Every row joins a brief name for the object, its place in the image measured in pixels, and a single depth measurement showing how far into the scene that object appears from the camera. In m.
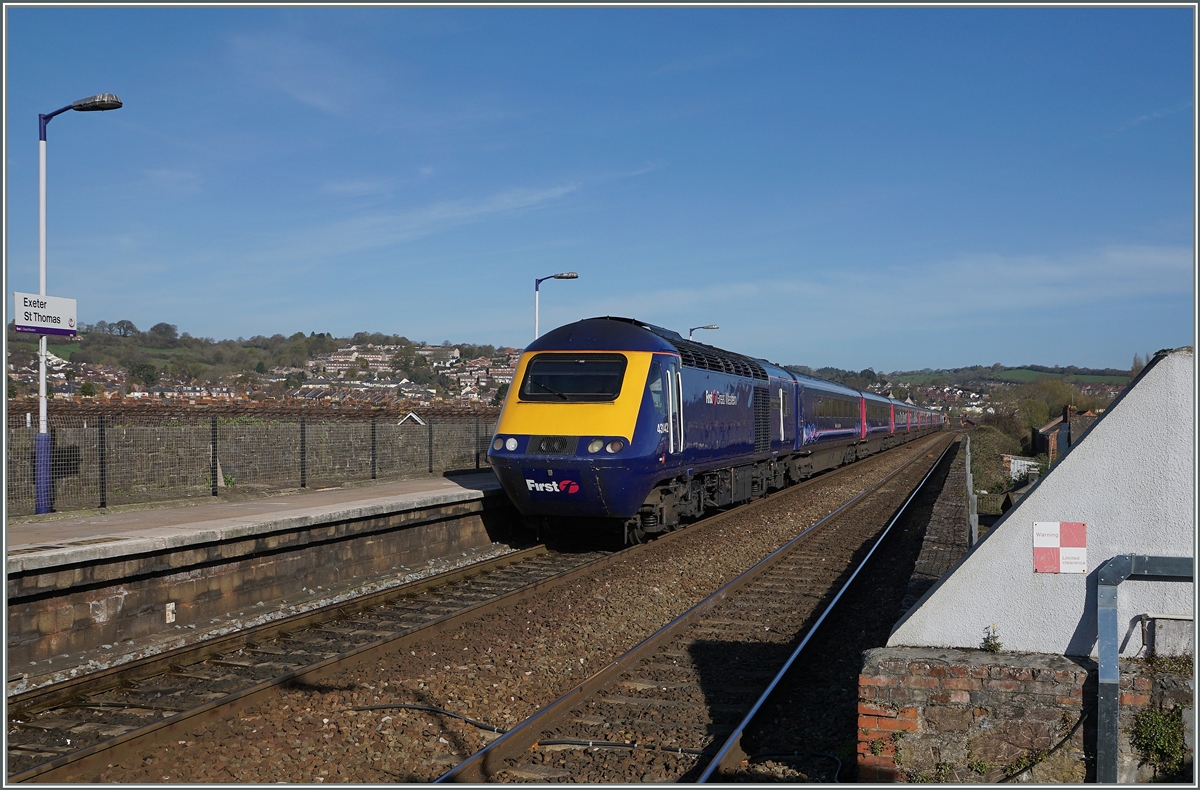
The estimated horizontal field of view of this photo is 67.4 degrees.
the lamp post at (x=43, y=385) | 11.63
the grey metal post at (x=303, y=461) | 16.20
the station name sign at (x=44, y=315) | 11.41
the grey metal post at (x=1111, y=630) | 4.28
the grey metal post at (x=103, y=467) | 12.31
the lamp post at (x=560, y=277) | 23.25
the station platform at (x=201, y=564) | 7.50
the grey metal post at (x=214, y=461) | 14.05
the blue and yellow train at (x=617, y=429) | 11.76
